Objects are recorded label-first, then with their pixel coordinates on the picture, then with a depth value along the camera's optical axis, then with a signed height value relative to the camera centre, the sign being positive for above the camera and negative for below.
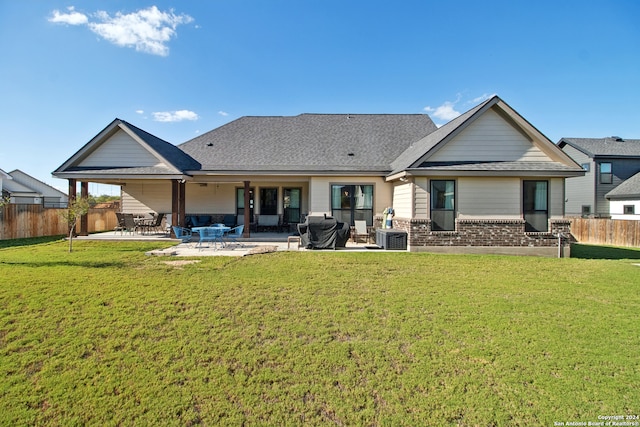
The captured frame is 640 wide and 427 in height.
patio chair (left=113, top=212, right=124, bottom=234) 14.52 -0.51
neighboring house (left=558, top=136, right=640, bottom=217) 25.20 +3.16
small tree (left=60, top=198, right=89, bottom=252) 11.17 -0.07
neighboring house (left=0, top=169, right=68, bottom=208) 34.44 +2.34
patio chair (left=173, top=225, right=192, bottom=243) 12.46 -0.99
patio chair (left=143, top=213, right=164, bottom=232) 15.05 -0.72
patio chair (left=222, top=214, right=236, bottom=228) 16.97 -0.57
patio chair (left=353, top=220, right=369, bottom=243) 13.80 -0.84
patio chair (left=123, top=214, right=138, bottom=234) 14.25 -0.59
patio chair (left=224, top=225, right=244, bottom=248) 12.53 -1.16
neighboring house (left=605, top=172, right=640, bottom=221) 22.34 +0.90
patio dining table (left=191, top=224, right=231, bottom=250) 11.52 -0.93
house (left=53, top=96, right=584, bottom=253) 11.64 +1.59
